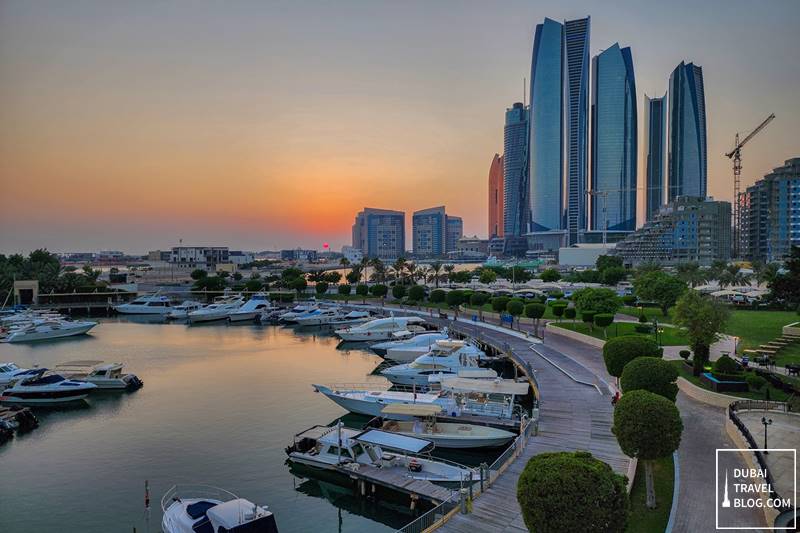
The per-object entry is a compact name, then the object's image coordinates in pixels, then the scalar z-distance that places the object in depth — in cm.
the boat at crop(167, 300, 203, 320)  8025
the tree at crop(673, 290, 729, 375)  2909
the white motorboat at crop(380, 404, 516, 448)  2556
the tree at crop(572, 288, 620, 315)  4541
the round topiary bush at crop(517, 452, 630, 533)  1162
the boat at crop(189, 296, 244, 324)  7644
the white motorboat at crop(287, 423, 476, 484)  2209
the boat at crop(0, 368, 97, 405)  3438
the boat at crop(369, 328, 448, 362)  4669
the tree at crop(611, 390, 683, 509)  1540
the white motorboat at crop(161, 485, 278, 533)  1639
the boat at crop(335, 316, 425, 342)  5812
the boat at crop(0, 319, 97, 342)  6078
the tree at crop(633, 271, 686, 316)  5025
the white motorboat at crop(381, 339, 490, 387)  3766
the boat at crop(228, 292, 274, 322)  7850
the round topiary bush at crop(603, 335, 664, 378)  2623
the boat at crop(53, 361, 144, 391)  3809
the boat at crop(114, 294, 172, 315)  8469
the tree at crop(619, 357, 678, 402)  2033
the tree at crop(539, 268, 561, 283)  9681
